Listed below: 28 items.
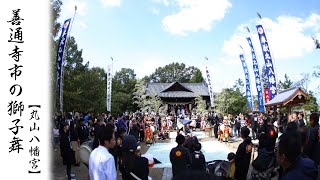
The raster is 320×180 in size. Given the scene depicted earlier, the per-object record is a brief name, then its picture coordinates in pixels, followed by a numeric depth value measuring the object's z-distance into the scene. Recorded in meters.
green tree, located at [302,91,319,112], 11.33
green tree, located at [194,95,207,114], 26.78
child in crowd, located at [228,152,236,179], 4.40
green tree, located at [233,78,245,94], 29.74
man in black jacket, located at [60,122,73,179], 6.04
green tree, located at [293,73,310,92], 16.71
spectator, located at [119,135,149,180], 3.08
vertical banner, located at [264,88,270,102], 14.18
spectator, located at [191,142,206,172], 4.06
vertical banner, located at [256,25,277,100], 11.79
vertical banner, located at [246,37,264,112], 14.38
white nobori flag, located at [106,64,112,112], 19.77
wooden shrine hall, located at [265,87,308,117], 10.35
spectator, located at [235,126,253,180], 4.58
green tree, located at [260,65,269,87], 37.78
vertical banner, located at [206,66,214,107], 21.12
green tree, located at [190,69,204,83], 44.27
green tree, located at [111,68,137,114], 29.60
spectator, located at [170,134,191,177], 3.95
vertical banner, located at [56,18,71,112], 9.84
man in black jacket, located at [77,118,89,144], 7.79
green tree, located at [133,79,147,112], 29.07
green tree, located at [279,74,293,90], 30.86
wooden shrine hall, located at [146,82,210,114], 29.24
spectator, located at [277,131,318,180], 1.85
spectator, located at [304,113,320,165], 4.17
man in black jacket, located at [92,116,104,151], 7.20
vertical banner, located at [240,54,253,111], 17.23
